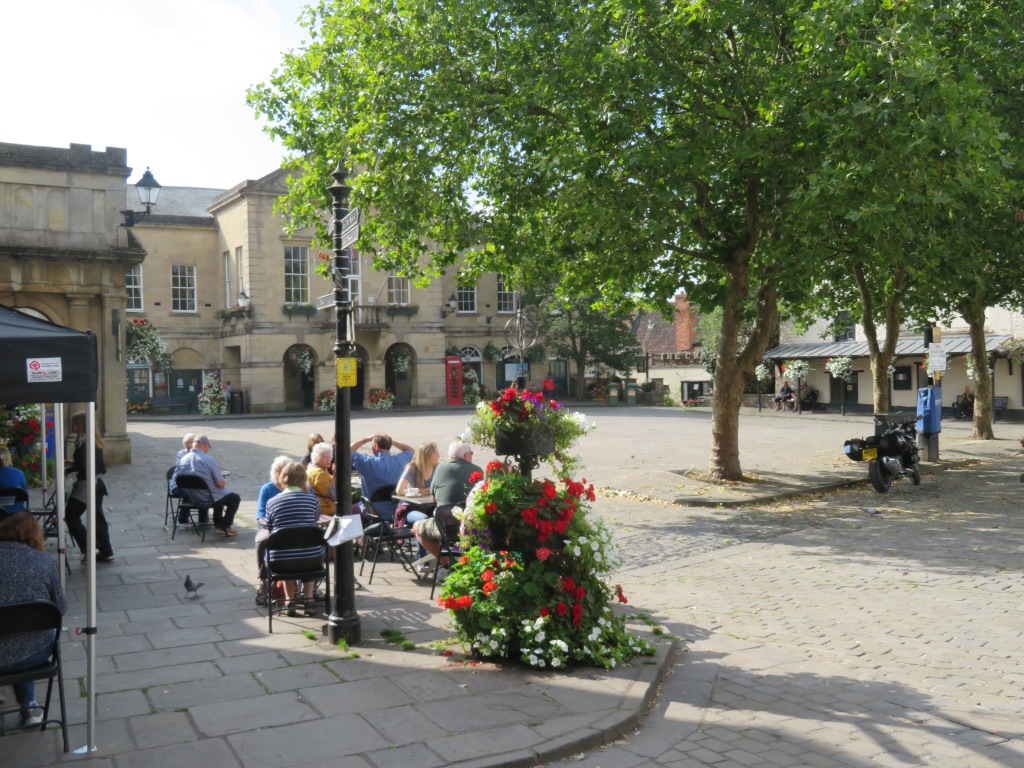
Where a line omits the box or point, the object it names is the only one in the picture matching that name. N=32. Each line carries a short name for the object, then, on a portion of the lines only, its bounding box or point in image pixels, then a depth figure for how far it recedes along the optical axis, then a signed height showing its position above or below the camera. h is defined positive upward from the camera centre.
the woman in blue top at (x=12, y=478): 9.96 -0.81
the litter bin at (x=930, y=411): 20.11 -0.60
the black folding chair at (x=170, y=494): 11.34 -1.16
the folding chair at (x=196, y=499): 11.19 -1.23
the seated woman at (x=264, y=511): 7.75 -1.10
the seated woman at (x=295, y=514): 7.48 -0.99
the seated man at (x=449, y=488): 8.50 -0.88
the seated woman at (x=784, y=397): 43.09 -0.41
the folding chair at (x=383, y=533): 9.20 -1.41
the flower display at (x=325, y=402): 43.50 -0.09
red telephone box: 48.22 +1.08
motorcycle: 15.53 -1.21
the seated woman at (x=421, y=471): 9.83 -0.83
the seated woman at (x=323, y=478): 9.51 -0.84
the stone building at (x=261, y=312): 43.06 +4.54
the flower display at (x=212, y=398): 42.50 +0.23
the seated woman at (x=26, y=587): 4.84 -1.03
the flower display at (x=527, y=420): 6.66 -0.19
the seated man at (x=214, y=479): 11.34 -0.99
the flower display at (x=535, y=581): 6.21 -1.33
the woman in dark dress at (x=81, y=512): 9.48 -1.17
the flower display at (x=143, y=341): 29.82 +2.26
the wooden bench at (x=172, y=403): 43.06 +0.04
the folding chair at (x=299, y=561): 7.35 -1.35
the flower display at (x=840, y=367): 39.88 +0.91
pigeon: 8.12 -1.68
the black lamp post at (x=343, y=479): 6.79 -0.62
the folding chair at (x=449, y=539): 8.16 -1.33
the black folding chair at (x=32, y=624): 4.70 -1.17
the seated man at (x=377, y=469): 10.19 -0.82
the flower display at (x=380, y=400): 45.16 -0.07
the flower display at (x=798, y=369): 41.50 +0.91
